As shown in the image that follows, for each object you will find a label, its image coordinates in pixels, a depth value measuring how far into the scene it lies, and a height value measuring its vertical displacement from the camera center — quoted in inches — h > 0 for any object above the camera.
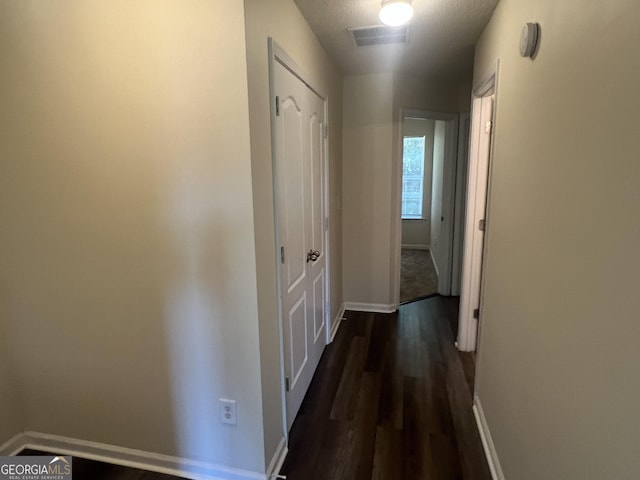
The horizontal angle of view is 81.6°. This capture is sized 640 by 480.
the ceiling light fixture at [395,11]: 72.9 +32.0
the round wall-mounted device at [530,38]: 53.6 +19.4
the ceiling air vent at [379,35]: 92.4 +35.5
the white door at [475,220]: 99.5 -13.3
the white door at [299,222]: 72.8 -10.9
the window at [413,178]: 258.4 -3.2
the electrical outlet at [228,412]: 66.3 -41.8
